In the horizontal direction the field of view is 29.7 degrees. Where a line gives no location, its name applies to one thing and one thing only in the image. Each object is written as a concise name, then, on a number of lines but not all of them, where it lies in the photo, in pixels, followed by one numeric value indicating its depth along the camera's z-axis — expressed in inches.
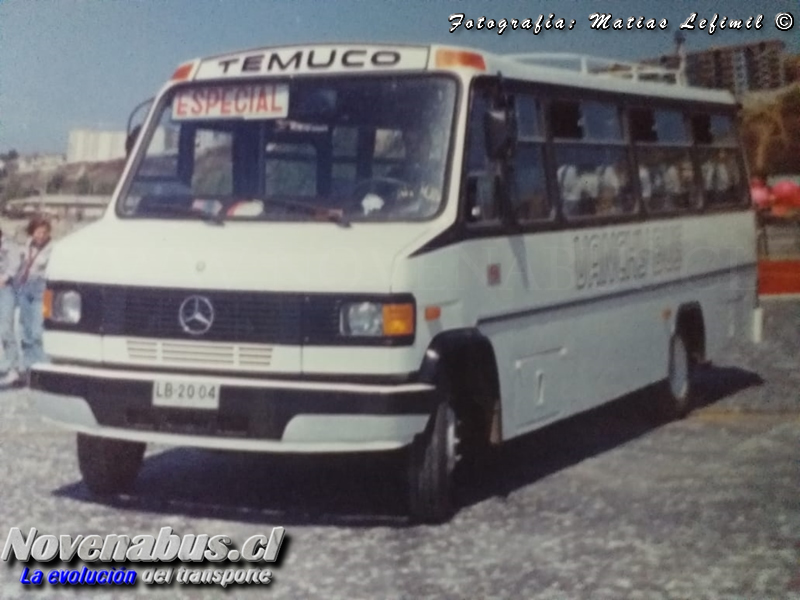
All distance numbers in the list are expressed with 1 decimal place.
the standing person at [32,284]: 487.5
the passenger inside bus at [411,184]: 288.4
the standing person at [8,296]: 492.1
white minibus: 270.1
